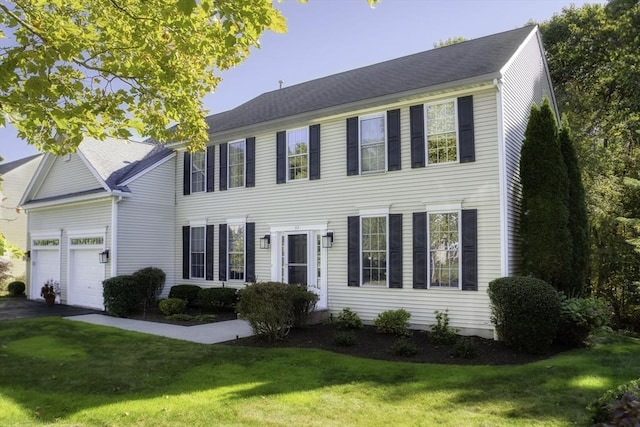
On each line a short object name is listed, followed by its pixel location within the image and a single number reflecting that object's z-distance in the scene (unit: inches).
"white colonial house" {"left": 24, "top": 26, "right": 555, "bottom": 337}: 421.7
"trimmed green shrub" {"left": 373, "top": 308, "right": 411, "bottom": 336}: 420.8
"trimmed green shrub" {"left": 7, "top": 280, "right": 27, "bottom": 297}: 840.5
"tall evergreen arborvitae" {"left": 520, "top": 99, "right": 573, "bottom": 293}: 407.8
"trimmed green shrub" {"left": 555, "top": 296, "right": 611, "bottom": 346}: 359.3
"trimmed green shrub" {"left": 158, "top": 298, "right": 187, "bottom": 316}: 550.3
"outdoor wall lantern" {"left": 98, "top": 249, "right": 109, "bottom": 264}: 599.6
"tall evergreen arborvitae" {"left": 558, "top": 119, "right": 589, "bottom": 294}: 478.9
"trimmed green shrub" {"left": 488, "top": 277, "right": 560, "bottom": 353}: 346.3
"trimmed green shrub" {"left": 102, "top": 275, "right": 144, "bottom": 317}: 558.6
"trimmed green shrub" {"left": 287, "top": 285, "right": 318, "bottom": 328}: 426.6
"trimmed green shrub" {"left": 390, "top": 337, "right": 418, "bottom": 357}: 351.9
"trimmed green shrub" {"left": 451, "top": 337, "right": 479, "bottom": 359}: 342.0
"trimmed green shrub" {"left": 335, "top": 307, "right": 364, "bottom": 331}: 454.3
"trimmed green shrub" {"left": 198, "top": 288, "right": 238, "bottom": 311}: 559.8
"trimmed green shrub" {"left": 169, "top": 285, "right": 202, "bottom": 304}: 604.1
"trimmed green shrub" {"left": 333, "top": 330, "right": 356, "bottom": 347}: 382.9
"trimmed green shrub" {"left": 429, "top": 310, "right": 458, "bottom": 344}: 384.8
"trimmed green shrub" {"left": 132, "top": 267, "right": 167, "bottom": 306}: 588.7
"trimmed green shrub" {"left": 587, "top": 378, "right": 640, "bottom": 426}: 125.1
